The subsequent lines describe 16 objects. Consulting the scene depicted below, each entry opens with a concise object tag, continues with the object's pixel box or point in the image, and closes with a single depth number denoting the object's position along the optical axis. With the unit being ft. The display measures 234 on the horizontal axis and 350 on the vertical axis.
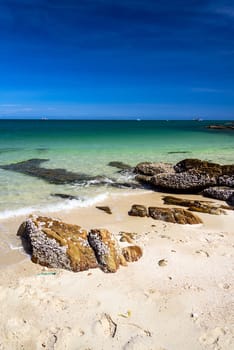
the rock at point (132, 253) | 18.22
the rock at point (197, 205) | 27.86
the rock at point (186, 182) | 35.86
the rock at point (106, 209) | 28.36
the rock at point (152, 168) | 43.34
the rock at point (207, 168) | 36.29
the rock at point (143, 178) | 39.97
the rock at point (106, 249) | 17.01
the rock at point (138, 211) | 26.78
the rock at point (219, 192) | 32.54
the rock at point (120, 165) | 51.37
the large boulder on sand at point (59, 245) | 17.04
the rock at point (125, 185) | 38.73
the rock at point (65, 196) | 32.40
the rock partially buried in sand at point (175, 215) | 24.97
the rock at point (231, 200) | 31.22
